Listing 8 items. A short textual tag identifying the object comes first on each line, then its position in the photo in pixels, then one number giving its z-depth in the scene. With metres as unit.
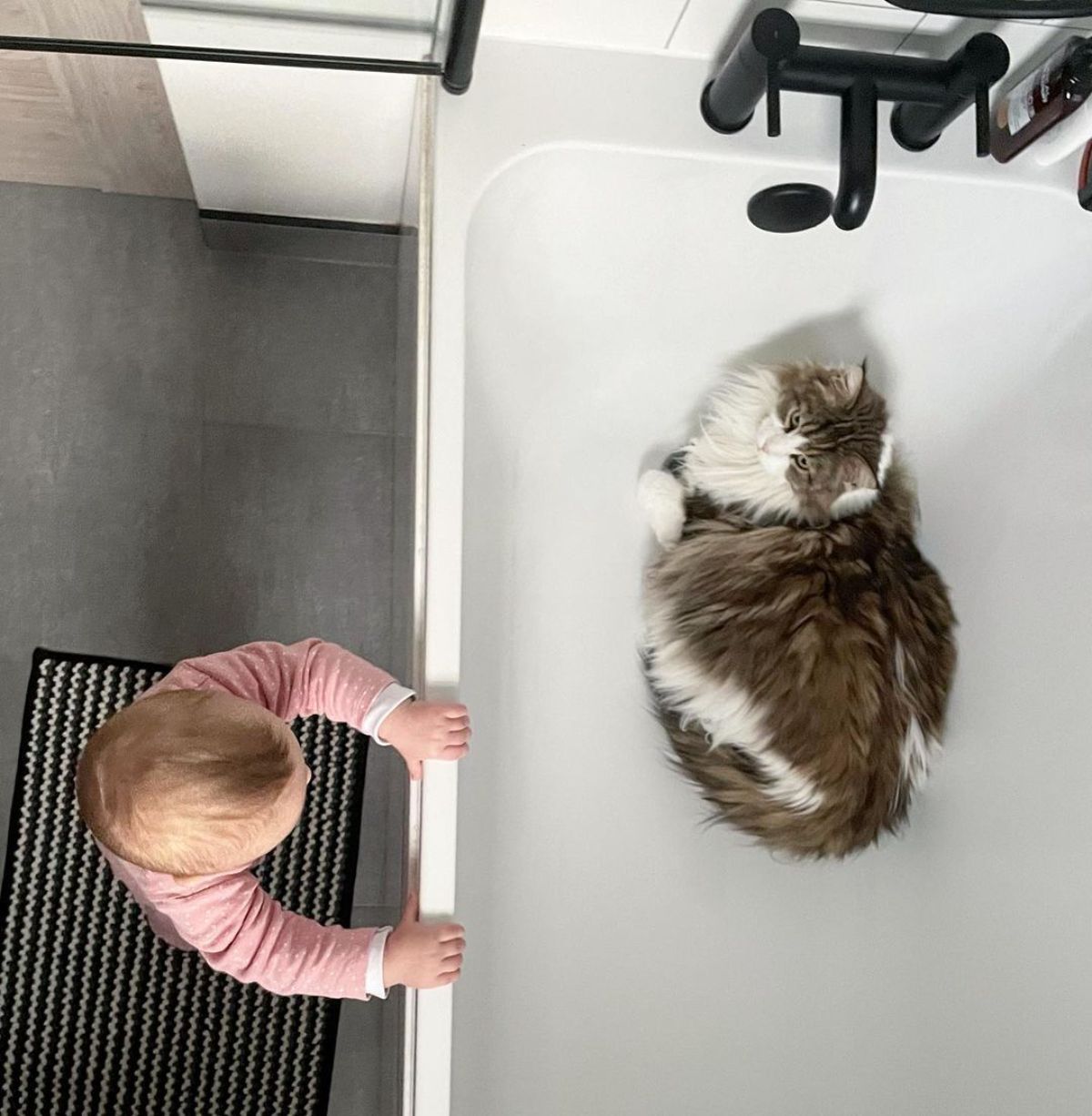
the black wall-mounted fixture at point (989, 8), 0.96
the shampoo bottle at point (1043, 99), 1.09
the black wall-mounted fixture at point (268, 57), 1.12
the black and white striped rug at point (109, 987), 1.29
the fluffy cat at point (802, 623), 1.25
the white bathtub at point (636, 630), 1.23
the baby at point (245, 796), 0.95
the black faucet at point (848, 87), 1.07
